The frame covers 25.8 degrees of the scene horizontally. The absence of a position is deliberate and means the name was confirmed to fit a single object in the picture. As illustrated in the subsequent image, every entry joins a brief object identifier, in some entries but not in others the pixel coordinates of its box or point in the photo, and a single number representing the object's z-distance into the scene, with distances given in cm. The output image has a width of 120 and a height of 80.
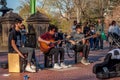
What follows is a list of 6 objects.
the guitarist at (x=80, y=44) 953
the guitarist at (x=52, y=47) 858
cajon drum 814
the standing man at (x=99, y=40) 1528
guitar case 690
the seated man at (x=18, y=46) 802
